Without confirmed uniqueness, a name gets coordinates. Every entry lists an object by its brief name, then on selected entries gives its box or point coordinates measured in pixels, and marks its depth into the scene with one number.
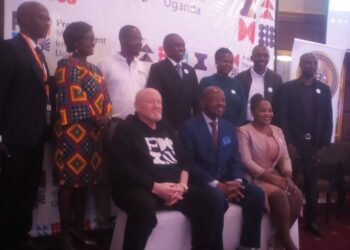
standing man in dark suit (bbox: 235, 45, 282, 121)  3.86
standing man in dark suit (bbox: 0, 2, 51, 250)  2.55
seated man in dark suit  2.93
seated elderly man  2.48
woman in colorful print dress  2.76
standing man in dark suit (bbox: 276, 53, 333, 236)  3.77
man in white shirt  3.23
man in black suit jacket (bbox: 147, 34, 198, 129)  3.33
